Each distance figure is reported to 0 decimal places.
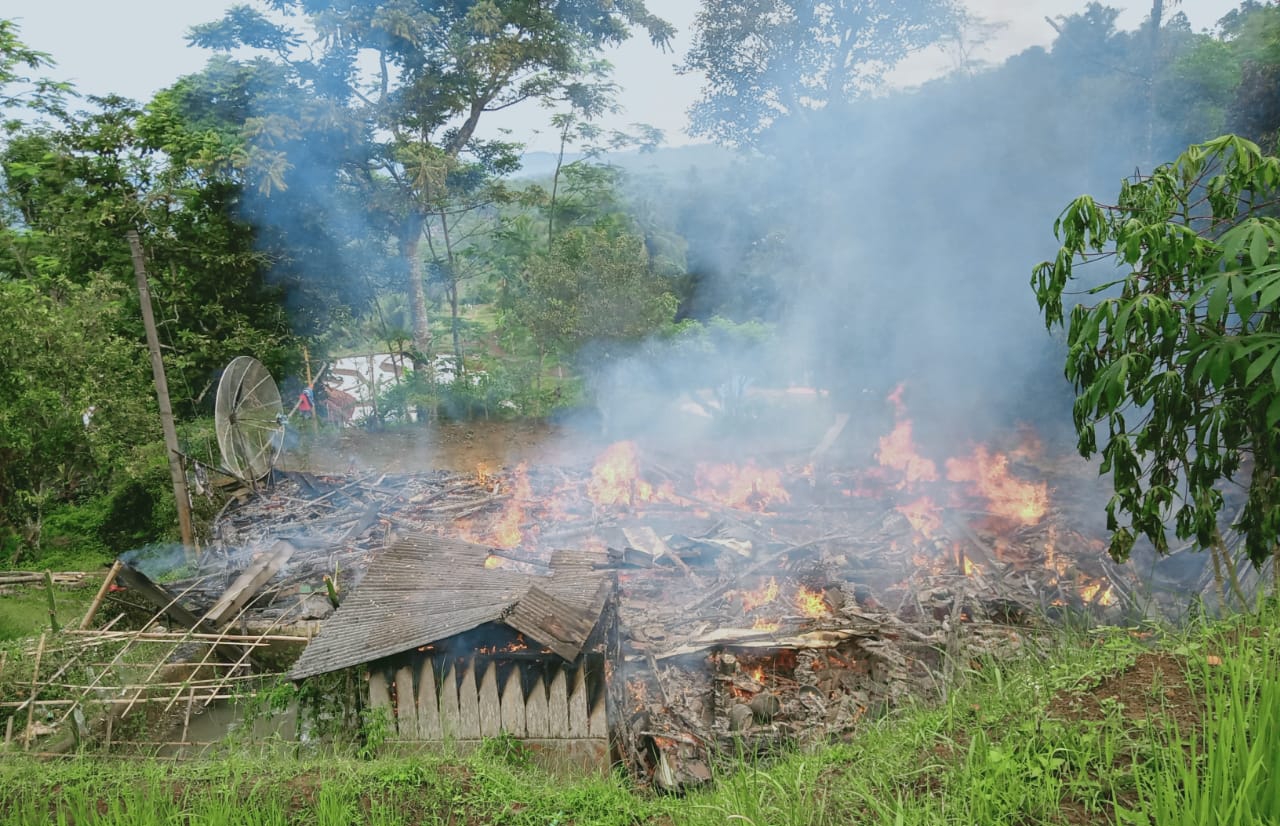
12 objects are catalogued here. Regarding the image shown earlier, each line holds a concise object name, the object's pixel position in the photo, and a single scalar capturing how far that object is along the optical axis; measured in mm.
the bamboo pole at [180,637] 8453
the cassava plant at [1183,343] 3656
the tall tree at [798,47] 21797
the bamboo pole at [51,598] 9197
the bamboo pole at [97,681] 8021
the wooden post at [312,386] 21281
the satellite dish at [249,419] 13922
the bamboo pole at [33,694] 7402
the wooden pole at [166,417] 12102
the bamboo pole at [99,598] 9085
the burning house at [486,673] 6617
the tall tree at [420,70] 20672
